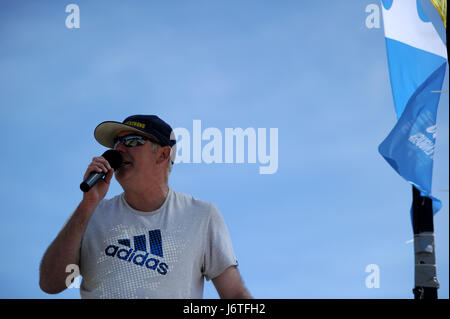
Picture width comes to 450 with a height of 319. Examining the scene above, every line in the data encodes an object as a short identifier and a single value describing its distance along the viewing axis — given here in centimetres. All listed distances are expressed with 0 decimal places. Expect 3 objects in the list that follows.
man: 314
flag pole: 614
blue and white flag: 699
